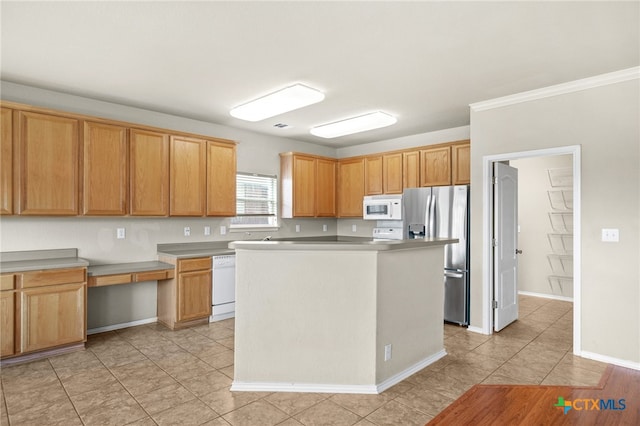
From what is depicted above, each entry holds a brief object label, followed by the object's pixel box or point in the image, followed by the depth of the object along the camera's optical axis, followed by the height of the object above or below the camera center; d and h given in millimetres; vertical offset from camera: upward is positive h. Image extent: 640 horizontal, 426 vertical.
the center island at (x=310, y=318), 2758 -808
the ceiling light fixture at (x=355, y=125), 4519 +1170
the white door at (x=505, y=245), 4281 -398
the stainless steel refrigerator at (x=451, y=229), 4484 -216
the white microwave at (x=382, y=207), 5551 +92
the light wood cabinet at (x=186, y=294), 4305 -996
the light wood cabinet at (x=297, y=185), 5945 +465
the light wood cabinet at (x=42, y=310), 3215 -907
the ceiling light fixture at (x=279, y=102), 3670 +1191
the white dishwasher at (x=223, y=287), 4648 -970
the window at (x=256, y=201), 5566 +190
